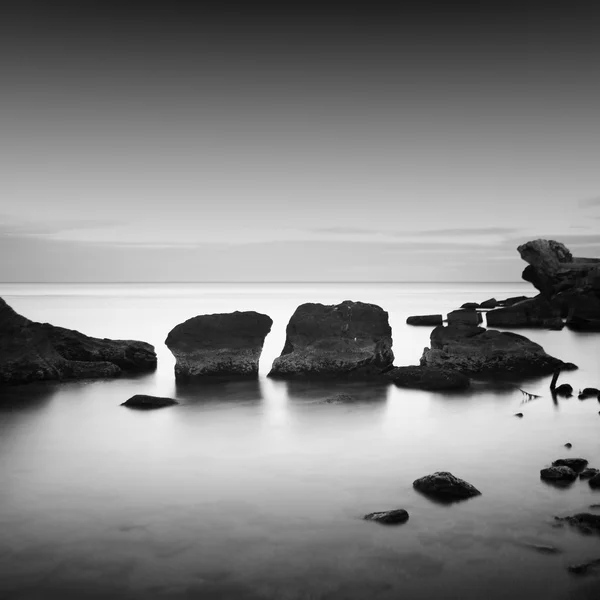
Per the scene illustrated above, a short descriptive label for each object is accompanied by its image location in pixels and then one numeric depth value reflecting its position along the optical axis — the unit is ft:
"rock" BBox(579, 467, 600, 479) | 29.09
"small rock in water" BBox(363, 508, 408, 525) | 24.53
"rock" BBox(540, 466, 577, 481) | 29.01
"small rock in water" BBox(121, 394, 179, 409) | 47.70
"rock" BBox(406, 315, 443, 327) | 130.72
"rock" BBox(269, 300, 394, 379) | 59.67
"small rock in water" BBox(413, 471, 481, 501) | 27.14
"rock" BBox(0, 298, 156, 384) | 54.80
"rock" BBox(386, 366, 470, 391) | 53.57
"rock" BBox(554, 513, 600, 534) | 23.11
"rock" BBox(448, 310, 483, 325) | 102.79
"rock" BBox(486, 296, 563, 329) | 130.41
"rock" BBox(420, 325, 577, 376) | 60.34
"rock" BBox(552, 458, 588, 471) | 30.86
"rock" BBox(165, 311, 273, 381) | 58.59
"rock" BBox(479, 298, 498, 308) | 201.26
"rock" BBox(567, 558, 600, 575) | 20.06
